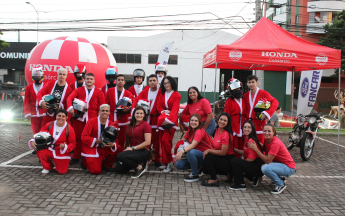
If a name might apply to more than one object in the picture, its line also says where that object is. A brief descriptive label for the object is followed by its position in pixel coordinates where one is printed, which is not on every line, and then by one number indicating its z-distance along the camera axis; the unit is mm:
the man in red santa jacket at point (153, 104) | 5527
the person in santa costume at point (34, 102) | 5993
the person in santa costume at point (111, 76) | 6074
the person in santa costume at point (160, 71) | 6430
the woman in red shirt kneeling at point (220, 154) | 4520
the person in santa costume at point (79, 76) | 6113
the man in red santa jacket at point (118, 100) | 5791
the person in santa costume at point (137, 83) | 6168
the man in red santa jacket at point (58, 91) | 5770
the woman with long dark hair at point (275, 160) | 4207
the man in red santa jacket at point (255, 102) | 5328
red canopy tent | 6379
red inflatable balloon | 8492
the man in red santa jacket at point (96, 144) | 4918
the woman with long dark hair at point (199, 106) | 5180
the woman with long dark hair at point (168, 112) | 5164
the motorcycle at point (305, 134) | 6484
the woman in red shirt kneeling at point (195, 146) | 4617
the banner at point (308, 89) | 9289
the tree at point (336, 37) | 23328
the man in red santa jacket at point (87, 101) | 5590
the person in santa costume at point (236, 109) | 5194
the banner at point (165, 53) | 10656
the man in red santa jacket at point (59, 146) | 4887
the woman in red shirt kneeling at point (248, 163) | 4371
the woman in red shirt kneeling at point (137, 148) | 4816
